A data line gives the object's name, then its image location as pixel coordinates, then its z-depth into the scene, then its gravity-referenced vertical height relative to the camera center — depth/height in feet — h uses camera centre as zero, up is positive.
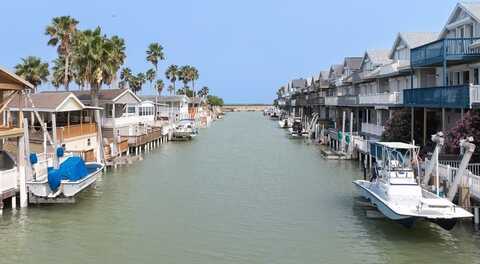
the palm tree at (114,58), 153.89 +17.02
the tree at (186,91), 570.87 +27.02
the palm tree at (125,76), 400.26 +29.55
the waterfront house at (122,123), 163.22 -2.49
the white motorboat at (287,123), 358.31 -5.70
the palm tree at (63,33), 184.96 +28.45
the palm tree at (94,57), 150.61 +16.55
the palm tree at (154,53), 321.11 +36.94
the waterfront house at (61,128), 122.42 -2.63
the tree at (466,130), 82.49 -2.65
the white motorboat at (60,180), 83.61 -9.91
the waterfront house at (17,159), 80.06 -6.03
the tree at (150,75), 451.94 +33.83
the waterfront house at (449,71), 93.30 +9.35
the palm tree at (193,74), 479.41 +37.15
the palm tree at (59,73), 205.34 +16.42
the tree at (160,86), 458.29 +25.53
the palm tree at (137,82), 410.72 +26.17
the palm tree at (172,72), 444.96 +35.49
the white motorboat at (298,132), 273.33 -8.68
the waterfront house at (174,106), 348.18 +6.63
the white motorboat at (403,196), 63.26 -10.64
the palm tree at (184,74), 460.88 +35.33
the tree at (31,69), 212.84 +18.71
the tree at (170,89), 573.29 +28.41
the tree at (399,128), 123.03 -3.24
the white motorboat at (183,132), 249.55 -7.45
